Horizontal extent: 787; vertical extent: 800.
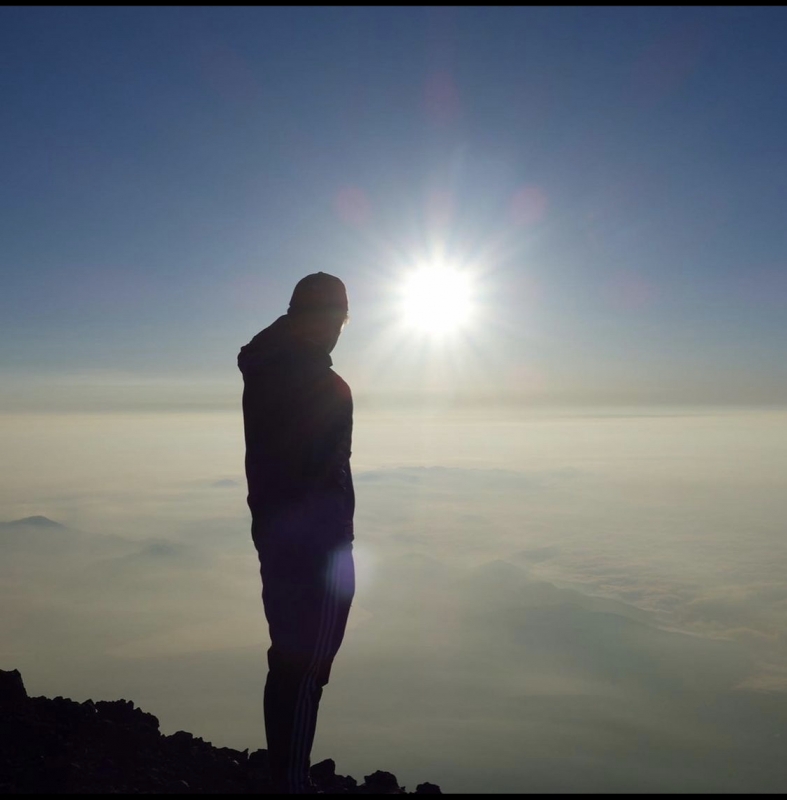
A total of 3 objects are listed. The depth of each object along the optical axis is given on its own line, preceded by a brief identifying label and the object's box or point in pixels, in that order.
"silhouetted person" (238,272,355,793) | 3.17
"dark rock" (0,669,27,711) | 4.96
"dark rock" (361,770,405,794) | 4.45
